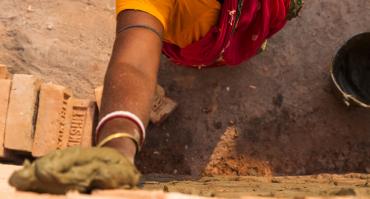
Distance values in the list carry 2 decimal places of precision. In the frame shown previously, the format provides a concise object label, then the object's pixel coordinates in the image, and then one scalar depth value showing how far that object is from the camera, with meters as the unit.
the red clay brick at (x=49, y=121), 2.69
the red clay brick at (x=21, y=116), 2.66
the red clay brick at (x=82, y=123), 2.76
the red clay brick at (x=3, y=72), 2.91
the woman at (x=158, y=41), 1.44
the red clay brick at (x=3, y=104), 2.66
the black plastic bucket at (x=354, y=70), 3.09
